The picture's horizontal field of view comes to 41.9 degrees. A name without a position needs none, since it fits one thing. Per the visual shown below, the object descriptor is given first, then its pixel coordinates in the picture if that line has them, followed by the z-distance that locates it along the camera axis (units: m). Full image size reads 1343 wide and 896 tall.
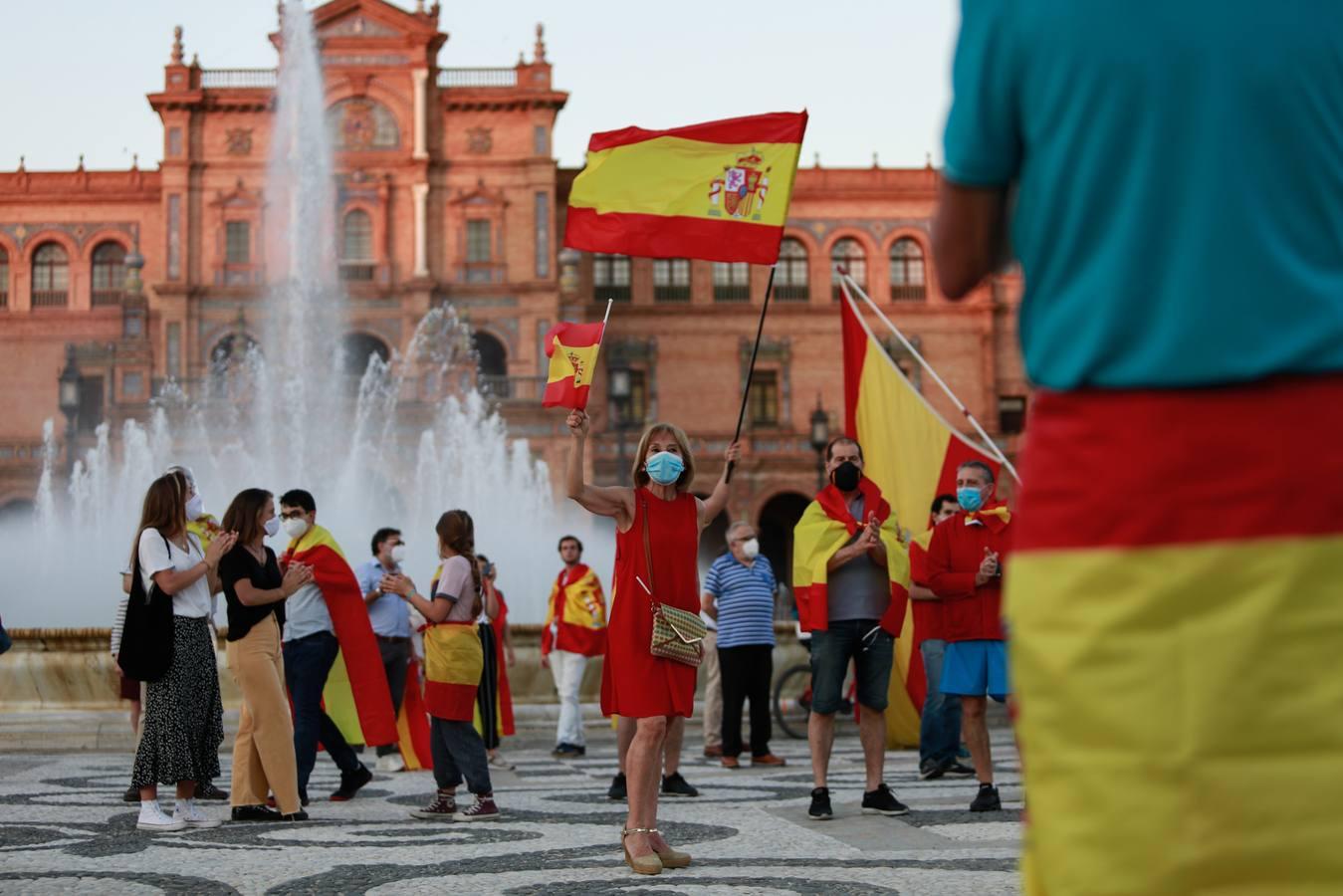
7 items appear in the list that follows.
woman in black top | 8.14
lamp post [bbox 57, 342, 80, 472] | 37.06
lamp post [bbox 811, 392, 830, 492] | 35.47
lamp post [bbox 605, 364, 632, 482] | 30.34
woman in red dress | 6.55
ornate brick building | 46.94
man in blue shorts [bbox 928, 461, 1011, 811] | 8.21
